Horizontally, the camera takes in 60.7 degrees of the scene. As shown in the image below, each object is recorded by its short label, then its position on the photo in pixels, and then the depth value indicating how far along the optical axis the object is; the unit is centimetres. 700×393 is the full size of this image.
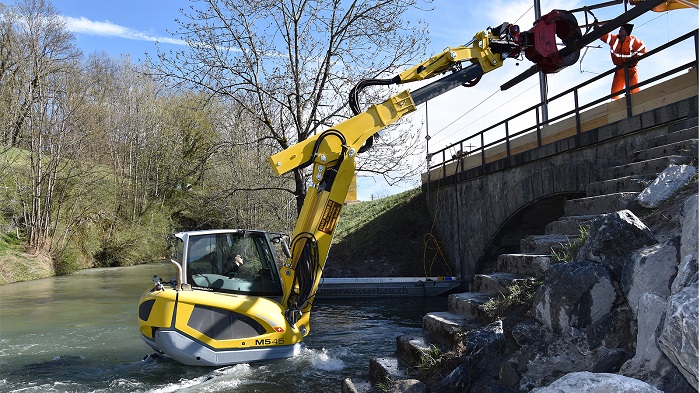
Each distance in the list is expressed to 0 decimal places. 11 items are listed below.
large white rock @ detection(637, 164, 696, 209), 596
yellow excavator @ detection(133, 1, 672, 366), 842
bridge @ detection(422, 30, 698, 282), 1020
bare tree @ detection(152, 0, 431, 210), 1600
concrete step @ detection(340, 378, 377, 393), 642
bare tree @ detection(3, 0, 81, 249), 2920
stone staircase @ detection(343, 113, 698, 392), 653
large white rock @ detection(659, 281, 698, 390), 323
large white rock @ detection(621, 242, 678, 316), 444
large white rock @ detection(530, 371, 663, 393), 336
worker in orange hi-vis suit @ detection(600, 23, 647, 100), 1236
